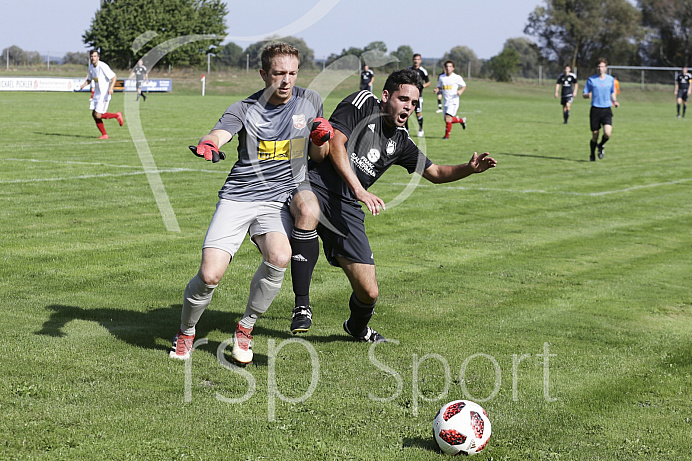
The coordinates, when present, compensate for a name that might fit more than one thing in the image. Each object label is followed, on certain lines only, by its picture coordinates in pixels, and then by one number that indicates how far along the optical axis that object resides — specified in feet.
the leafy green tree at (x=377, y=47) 172.24
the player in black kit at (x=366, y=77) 110.63
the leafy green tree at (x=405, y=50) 312.50
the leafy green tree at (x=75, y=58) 212.43
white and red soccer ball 14.71
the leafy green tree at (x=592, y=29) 326.65
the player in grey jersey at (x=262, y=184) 19.11
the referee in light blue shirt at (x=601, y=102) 67.56
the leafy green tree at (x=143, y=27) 208.74
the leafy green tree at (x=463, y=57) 276.82
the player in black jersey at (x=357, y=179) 20.59
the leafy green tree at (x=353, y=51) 175.32
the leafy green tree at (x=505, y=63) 285.64
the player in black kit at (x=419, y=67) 78.45
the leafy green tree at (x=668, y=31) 314.76
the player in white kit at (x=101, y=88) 72.90
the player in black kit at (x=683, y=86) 145.72
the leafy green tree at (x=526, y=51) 341.82
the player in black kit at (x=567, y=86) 121.70
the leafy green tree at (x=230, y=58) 238.27
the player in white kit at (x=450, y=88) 90.17
